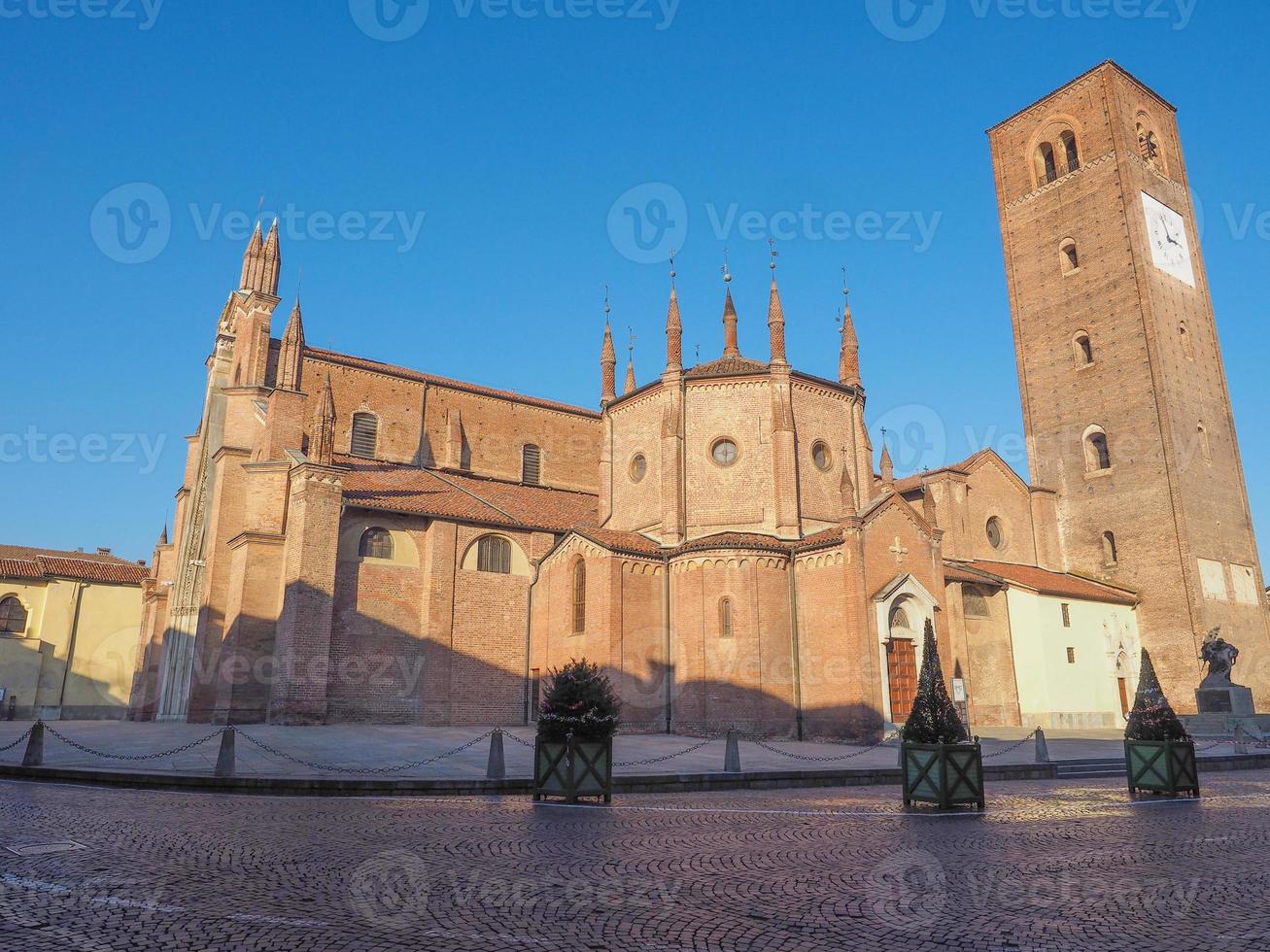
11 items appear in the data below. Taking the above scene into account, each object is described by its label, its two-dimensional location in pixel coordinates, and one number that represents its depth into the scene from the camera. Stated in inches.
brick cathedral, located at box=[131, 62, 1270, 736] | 1013.2
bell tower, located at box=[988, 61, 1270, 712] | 1365.7
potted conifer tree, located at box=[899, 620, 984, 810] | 459.5
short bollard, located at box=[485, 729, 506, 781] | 558.6
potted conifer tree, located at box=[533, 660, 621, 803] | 490.0
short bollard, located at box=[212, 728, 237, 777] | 538.6
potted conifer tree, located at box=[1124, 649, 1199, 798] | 530.0
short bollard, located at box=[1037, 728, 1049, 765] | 706.2
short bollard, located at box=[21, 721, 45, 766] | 589.9
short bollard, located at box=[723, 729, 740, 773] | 623.2
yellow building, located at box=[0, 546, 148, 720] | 1513.3
